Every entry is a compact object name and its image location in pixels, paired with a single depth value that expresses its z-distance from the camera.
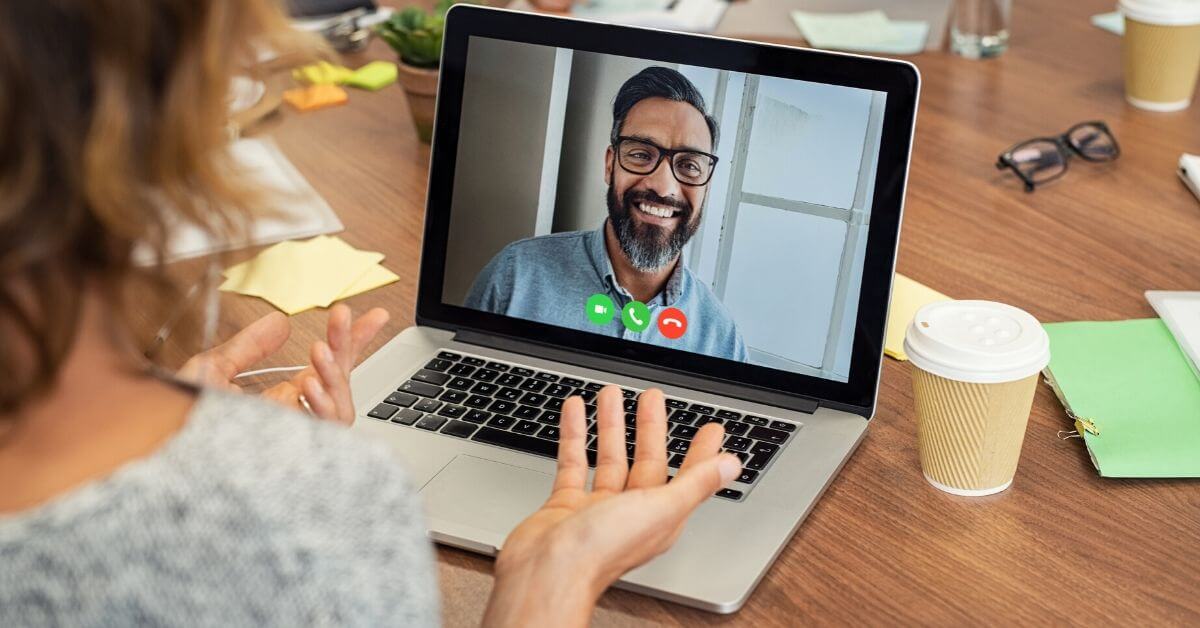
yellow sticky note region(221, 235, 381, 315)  1.17
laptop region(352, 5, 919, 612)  0.92
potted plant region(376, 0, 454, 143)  1.39
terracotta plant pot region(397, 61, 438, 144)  1.41
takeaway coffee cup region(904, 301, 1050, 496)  0.83
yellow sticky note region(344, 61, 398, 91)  1.65
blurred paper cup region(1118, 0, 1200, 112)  1.46
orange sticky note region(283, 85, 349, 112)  1.60
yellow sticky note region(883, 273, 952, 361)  1.07
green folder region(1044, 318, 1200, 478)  0.91
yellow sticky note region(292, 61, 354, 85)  1.61
